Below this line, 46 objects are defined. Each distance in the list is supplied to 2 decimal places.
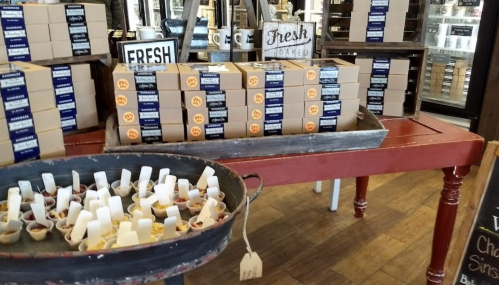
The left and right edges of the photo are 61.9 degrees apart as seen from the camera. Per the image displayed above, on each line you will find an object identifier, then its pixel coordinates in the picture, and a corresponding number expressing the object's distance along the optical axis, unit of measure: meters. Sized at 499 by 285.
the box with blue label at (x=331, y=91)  1.56
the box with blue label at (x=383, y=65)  1.89
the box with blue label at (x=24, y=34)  1.50
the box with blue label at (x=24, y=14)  1.47
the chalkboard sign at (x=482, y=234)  1.41
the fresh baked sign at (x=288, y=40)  1.94
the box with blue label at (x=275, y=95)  1.51
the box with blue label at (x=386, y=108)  1.96
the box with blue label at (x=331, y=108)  1.58
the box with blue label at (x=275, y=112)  1.53
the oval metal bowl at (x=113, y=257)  0.85
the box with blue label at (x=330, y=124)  1.60
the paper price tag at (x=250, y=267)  1.16
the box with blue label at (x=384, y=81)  1.91
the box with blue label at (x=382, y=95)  1.93
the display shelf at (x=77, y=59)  1.61
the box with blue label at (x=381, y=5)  1.82
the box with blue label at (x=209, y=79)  1.44
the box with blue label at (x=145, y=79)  1.40
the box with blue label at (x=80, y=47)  1.63
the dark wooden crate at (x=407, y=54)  1.89
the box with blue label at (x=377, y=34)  1.87
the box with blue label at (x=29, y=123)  1.30
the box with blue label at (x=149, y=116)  1.45
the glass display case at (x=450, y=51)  3.40
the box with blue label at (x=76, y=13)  1.59
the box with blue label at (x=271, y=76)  1.48
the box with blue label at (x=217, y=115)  1.48
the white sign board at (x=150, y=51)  1.69
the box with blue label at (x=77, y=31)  1.61
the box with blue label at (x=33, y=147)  1.31
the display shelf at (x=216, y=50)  2.05
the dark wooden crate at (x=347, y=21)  1.88
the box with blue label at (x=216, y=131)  1.50
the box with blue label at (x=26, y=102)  1.29
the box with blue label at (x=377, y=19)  1.84
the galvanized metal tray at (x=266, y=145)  1.40
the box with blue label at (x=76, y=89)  1.64
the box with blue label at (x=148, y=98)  1.42
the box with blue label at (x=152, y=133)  1.47
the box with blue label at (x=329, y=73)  1.54
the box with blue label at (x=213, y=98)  1.46
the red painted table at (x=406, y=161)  1.50
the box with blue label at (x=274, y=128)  1.55
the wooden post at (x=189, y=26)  1.96
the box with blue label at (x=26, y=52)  1.51
